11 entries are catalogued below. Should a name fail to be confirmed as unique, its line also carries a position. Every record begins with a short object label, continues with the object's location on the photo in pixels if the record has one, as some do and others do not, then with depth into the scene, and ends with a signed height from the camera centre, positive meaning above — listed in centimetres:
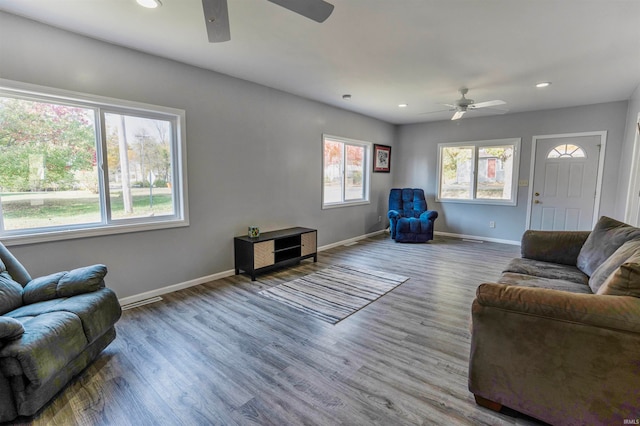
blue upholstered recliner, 594 -75
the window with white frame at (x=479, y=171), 585 +21
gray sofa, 154 -89
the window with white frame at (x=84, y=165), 249 +12
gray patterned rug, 298 -129
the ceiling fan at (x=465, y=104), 418 +110
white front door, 512 +1
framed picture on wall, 654 +50
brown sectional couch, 135 -83
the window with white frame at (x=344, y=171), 548 +17
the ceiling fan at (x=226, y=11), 160 +94
